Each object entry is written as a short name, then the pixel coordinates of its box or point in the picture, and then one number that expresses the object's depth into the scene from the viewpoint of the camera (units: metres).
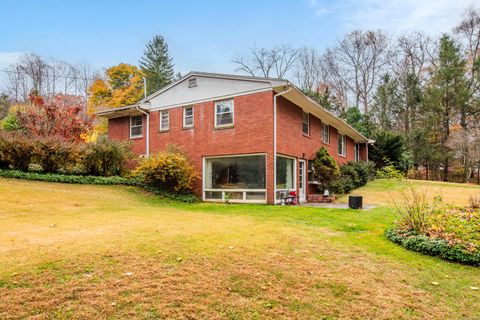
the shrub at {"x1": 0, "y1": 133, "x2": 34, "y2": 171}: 13.31
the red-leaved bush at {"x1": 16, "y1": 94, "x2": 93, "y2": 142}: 19.67
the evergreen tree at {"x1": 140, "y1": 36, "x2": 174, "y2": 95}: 43.69
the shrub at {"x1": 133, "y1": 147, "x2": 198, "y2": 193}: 14.12
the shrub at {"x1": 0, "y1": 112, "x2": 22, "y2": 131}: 21.40
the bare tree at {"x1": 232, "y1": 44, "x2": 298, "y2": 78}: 35.47
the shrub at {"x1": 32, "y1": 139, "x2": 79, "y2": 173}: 13.72
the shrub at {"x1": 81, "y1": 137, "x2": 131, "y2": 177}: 14.69
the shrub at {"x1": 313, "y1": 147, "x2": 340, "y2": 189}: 16.33
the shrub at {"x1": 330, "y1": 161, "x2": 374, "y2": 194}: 17.19
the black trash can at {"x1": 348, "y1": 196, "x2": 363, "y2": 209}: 12.11
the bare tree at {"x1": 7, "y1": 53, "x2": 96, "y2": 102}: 32.97
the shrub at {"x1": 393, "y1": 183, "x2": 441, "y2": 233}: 6.73
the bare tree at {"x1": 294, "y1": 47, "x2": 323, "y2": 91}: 36.78
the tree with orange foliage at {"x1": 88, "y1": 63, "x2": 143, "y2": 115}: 33.88
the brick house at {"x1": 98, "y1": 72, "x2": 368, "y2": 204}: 13.58
